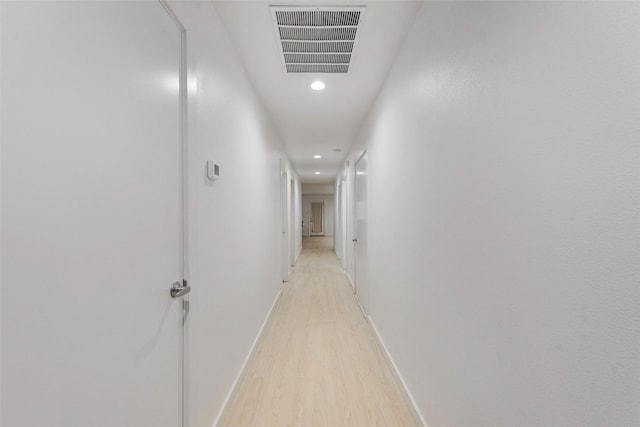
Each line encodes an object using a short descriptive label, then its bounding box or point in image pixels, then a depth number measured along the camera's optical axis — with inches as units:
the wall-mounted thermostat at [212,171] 58.2
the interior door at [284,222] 187.0
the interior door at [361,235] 136.6
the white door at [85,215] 22.3
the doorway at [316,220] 530.9
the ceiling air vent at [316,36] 64.3
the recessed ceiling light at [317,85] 99.7
